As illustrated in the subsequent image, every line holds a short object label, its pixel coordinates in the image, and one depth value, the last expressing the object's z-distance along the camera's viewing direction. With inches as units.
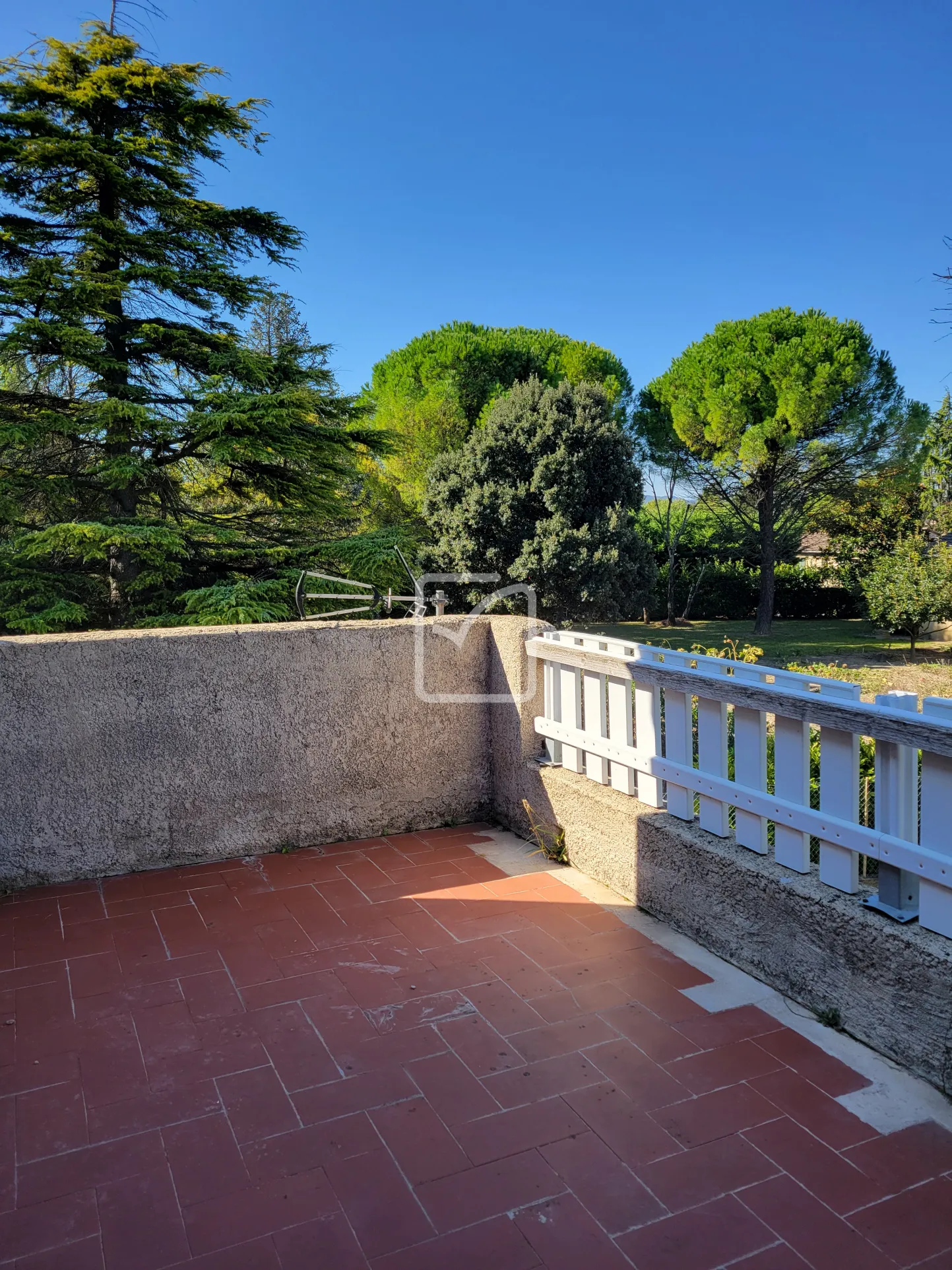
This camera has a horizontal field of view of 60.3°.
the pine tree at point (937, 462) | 784.9
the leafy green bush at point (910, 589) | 528.1
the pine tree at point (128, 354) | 381.7
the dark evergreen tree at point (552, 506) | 661.3
